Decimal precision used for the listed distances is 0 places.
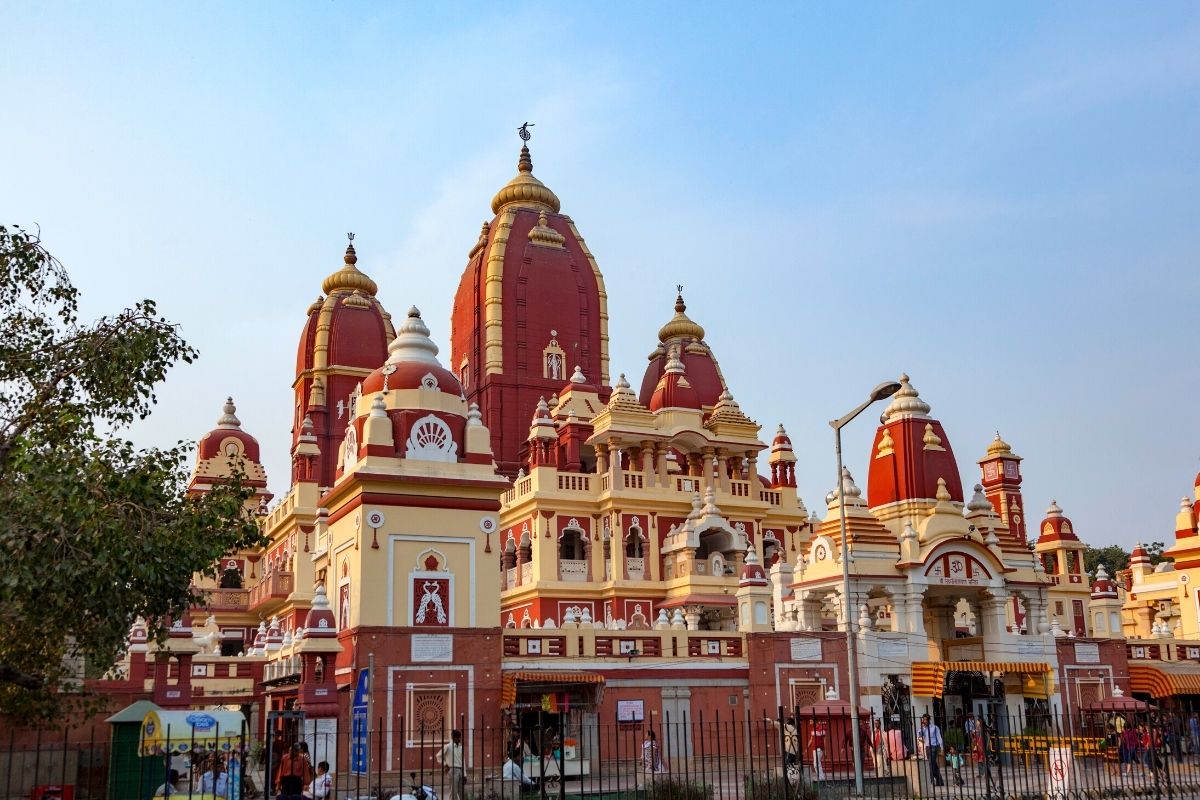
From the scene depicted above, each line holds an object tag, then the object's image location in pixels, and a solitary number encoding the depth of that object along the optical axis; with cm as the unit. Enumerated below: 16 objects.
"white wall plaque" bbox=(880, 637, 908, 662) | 2803
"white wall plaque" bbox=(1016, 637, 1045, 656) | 2970
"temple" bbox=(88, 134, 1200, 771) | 2378
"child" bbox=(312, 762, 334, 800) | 1688
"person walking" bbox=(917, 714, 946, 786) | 2135
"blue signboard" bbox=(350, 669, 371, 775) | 2209
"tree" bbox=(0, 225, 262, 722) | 1466
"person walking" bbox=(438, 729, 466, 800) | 1825
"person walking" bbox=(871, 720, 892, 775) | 2132
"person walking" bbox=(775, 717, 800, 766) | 2251
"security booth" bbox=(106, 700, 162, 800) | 2008
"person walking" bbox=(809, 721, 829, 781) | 2153
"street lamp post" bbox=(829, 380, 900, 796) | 1852
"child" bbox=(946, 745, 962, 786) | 2174
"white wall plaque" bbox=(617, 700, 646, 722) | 2489
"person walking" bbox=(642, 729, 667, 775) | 2230
